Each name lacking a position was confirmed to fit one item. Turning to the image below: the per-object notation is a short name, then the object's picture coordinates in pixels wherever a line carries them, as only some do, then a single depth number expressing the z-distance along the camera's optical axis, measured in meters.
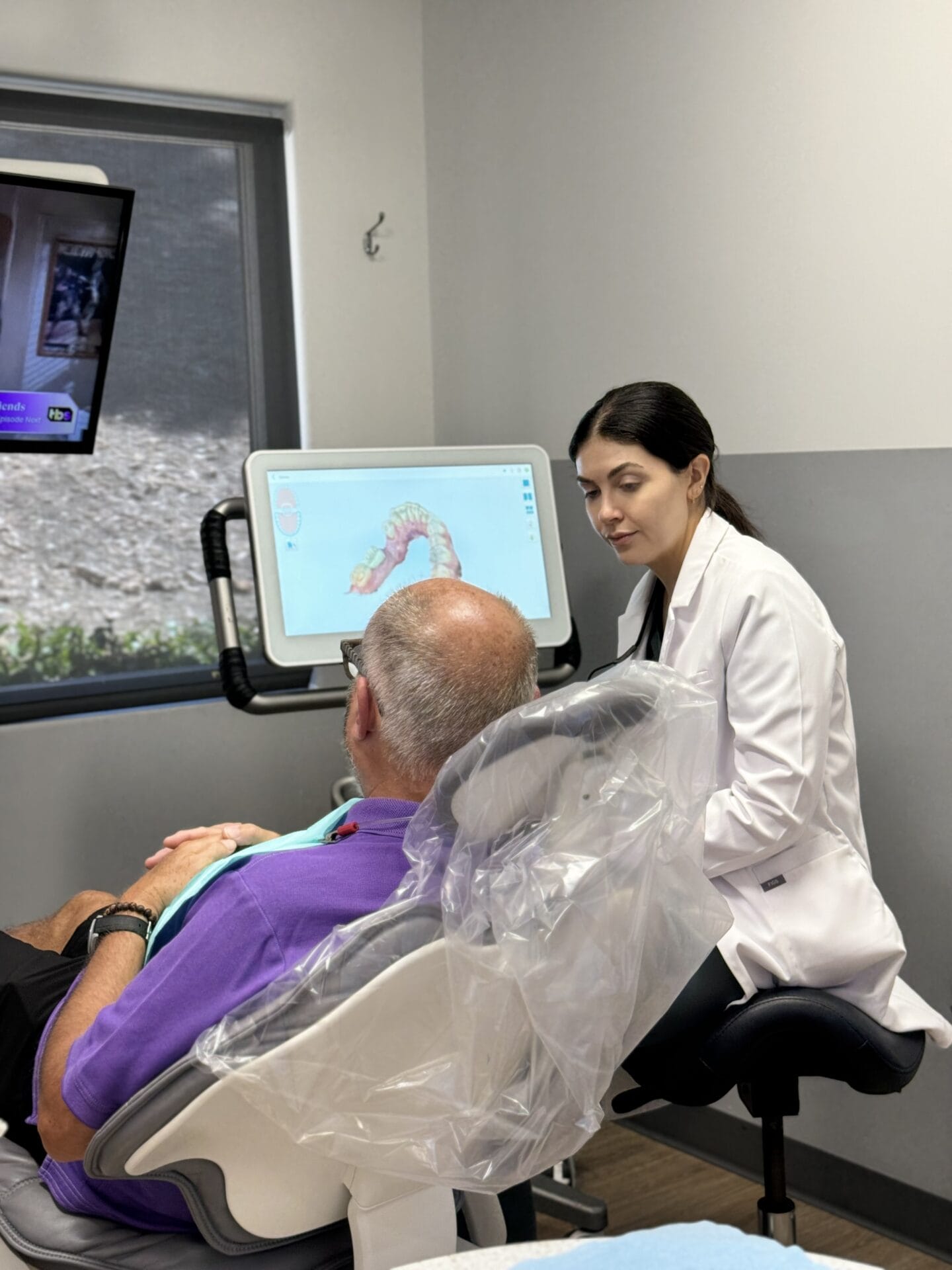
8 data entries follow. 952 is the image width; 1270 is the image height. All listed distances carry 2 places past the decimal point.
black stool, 1.75
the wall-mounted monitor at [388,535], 2.63
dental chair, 1.14
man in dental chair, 1.20
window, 3.00
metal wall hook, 3.27
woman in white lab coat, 1.82
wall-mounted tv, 2.47
